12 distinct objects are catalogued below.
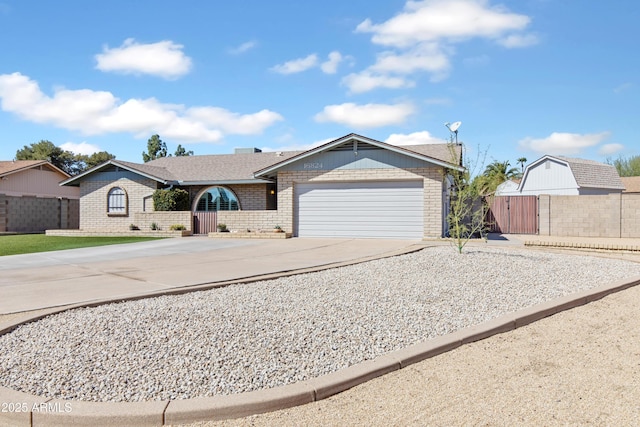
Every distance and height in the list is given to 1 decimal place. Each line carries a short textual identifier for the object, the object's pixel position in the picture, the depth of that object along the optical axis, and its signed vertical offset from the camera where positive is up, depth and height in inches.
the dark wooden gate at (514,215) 847.7 -6.7
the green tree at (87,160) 2175.2 +272.2
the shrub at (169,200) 900.6 +30.9
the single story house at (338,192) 688.4 +36.8
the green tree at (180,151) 2494.3 +359.0
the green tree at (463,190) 444.8 +21.8
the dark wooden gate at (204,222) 854.5 -13.8
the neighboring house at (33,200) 1024.9 +39.8
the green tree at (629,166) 2160.1 +216.1
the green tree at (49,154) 2023.6 +286.9
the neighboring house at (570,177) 1231.5 +98.0
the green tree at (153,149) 2278.5 +340.1
